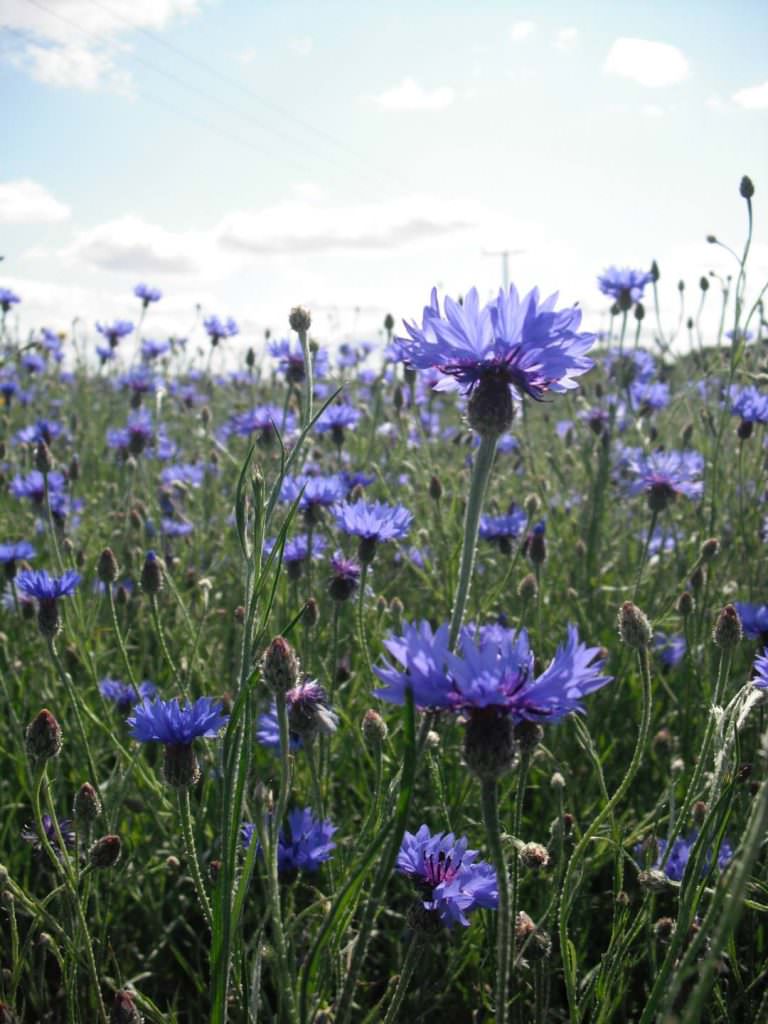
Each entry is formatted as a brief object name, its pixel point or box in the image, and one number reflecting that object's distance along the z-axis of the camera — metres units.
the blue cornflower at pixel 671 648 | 0.59
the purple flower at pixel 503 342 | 0.28
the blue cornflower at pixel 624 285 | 0.76
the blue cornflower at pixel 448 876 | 0.32
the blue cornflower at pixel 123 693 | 0.50
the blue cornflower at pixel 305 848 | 0.37
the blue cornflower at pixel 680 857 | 0.39
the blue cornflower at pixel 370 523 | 0.46
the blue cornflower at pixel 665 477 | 0.59
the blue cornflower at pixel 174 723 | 0.35
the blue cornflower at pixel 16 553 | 0.59
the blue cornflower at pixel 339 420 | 0.71
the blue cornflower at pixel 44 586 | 0.44
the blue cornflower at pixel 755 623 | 0.45
